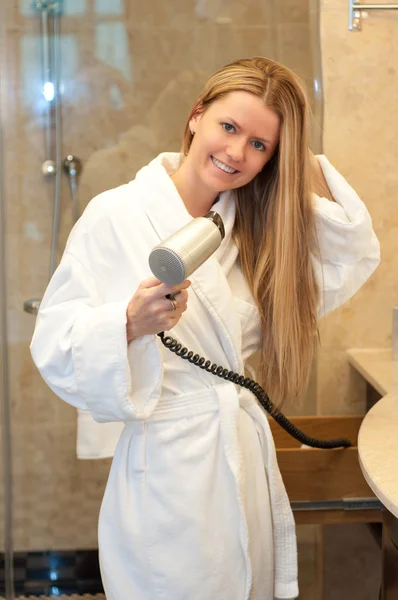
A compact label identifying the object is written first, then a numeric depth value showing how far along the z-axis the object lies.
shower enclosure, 2.58
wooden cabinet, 2.22
